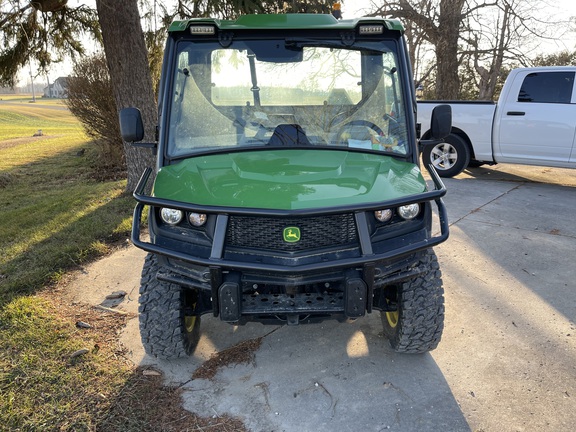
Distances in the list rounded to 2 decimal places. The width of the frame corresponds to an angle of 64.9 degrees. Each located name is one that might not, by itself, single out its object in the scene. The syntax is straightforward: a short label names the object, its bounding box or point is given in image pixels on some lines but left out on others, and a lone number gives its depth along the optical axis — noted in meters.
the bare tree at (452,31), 13.48
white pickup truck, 7.28
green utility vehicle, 2.48
